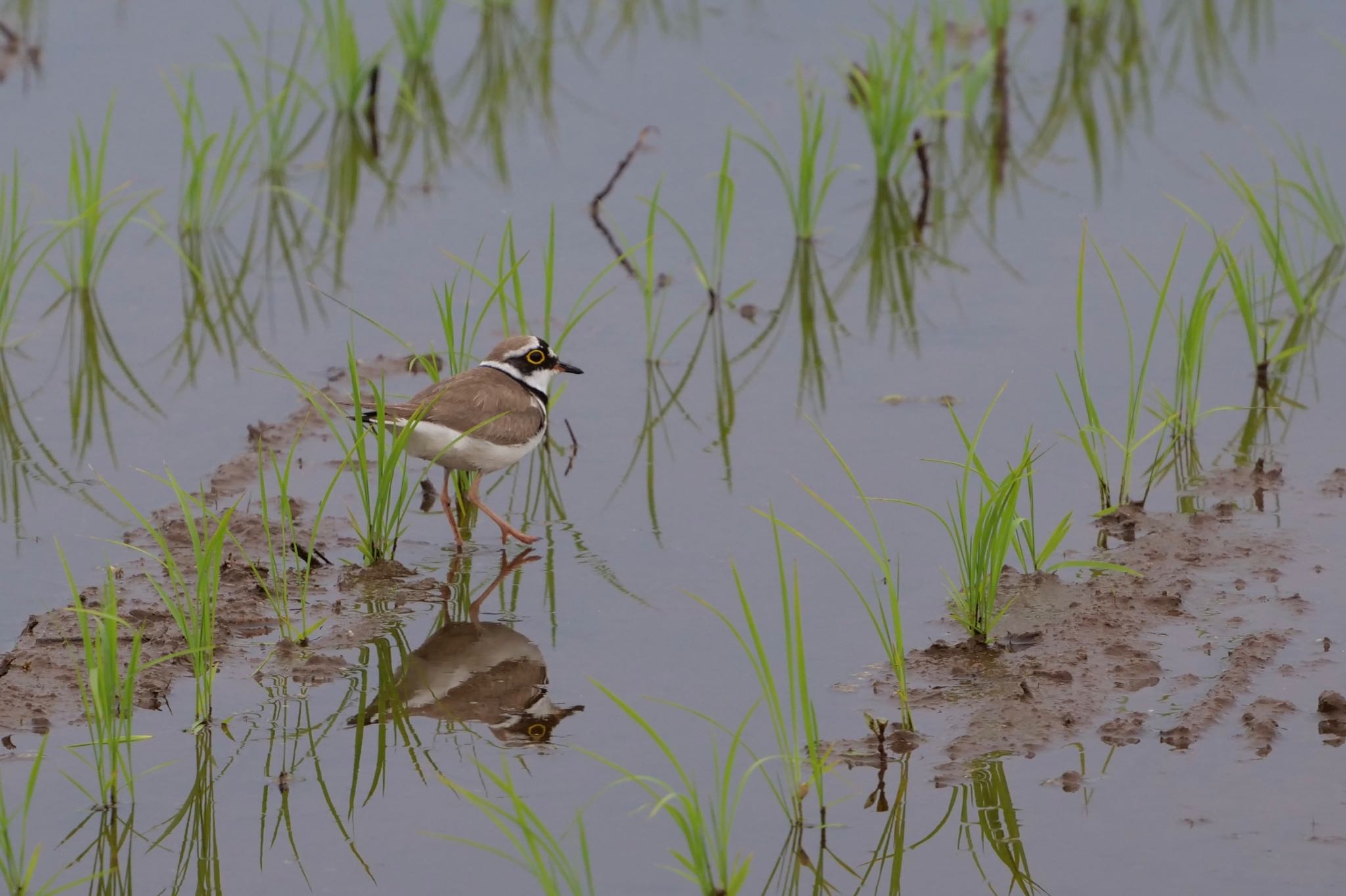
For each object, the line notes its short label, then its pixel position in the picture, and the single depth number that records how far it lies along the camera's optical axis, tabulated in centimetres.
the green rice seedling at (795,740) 979
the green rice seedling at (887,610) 1086
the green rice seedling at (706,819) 916
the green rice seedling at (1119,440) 1369
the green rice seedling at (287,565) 1233
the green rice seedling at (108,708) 1009
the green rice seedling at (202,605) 1118
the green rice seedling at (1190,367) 1465
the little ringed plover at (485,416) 1395
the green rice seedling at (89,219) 1756
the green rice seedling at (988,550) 1193
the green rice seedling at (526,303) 1537
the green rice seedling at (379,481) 1293
